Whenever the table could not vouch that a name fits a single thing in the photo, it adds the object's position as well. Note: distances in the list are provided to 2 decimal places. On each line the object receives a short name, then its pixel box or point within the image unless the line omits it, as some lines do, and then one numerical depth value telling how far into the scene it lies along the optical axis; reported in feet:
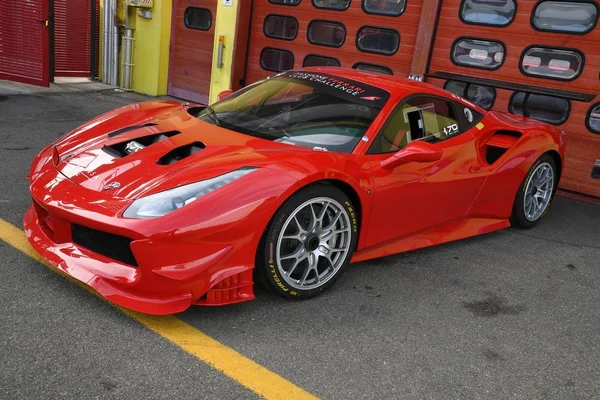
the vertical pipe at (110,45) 28.78
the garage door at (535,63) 17.22
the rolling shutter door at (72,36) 28.60
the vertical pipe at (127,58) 28.76
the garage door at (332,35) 20.86
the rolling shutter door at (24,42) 25.50
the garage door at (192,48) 26.89
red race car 7.59
